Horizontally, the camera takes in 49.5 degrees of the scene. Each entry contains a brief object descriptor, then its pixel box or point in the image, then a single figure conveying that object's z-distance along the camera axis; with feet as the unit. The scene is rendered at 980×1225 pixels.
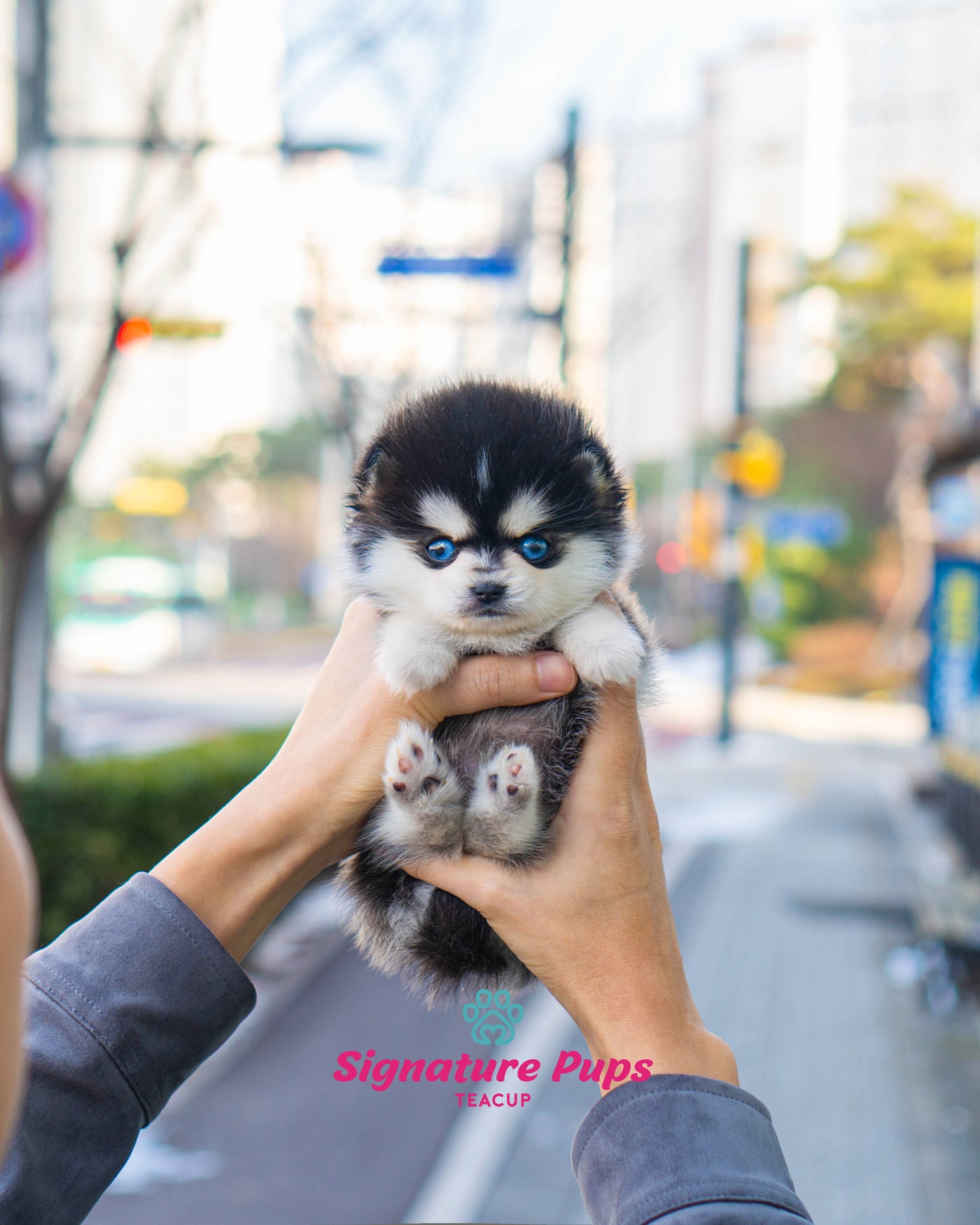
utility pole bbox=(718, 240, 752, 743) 55.67
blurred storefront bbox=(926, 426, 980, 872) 33.22
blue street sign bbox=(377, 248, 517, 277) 24.64
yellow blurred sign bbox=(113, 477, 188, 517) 119.75
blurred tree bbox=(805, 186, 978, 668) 101.40
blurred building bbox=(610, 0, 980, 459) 60.49
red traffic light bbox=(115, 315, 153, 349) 19.74
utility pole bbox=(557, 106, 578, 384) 31.30
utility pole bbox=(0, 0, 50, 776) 19.94
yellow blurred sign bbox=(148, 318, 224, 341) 24.66
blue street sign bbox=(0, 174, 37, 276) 19.70
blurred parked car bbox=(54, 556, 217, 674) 87.97
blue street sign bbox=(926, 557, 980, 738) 46.34
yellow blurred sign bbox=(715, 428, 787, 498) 54.54
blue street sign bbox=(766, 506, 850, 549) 69.62
